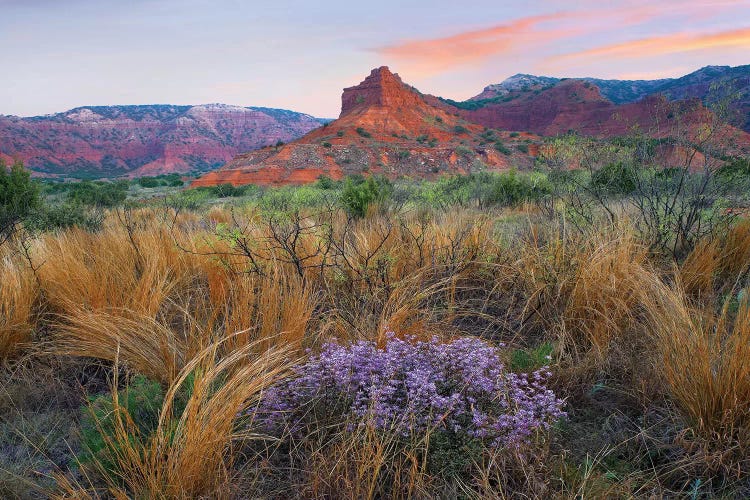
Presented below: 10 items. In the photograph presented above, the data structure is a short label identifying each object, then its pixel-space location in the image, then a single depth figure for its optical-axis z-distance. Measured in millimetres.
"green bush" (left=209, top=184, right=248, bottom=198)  25297
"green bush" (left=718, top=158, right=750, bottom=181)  5465
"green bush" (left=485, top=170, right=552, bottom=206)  10570
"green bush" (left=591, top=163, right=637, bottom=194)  9633
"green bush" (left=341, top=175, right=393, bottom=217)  8758
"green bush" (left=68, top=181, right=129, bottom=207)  17484
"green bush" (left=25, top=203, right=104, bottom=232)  7270
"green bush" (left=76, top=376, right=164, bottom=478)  1963
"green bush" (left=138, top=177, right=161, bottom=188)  44938
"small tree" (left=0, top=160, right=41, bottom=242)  7648
